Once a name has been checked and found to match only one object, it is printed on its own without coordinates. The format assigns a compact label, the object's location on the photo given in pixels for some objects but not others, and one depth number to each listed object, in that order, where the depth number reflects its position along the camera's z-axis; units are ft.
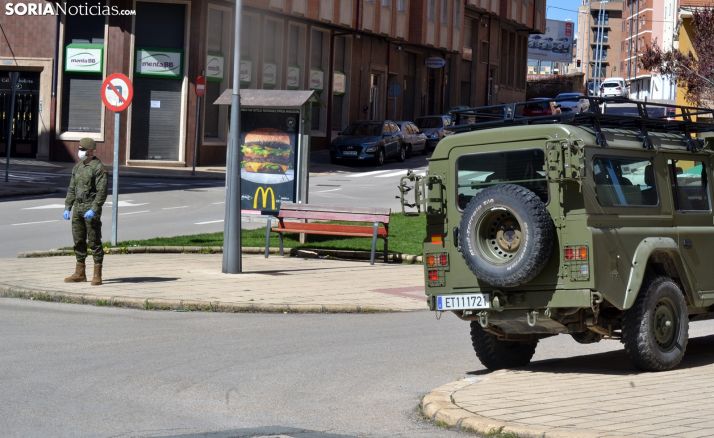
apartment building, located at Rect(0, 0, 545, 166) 146.72
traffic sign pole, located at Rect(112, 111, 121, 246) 67.62
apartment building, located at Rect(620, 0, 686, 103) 346.95
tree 124.57
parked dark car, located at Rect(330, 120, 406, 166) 163.94
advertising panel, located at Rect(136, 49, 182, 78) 147.13
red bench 68.28
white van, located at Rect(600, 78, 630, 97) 341.00
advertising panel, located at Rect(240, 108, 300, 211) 75.97
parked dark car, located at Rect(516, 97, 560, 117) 159.24
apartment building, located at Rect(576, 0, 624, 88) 590.55
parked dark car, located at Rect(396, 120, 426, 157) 176.35
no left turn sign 69.00
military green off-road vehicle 32.76
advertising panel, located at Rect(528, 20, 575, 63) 458.91
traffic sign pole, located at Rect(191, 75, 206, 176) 138.63
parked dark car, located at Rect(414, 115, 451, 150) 193.88
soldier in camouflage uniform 52.49
